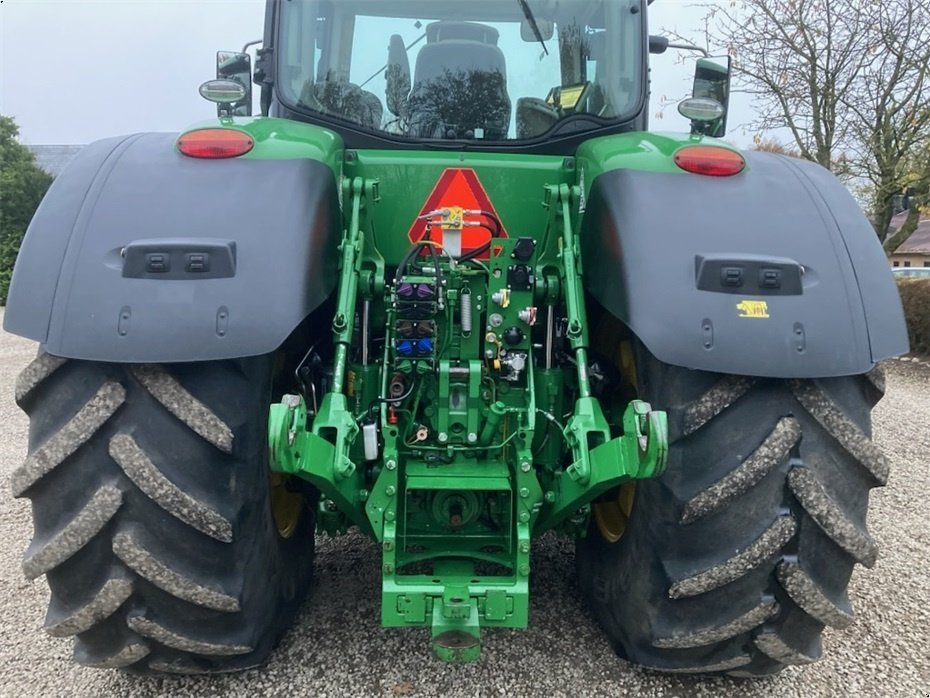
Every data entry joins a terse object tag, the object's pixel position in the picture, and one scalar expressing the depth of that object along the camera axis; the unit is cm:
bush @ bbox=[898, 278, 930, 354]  1064
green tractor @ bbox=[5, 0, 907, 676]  203
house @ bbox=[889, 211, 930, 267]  3453
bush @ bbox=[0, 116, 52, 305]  2238
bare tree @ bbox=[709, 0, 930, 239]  1209
